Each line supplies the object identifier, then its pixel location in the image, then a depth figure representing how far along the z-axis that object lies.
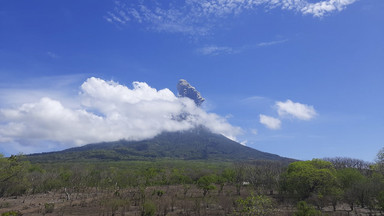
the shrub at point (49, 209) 26.09
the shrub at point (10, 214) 21.13
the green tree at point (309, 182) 31.76
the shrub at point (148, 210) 22.72
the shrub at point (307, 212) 18.52
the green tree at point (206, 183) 42.92
